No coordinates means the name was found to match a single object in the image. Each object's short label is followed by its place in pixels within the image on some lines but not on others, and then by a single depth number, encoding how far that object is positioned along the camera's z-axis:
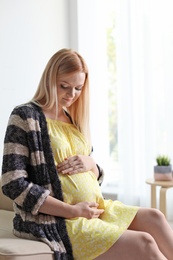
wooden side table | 2.90
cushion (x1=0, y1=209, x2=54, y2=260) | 1.62
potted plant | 2.98
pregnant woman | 1.70
